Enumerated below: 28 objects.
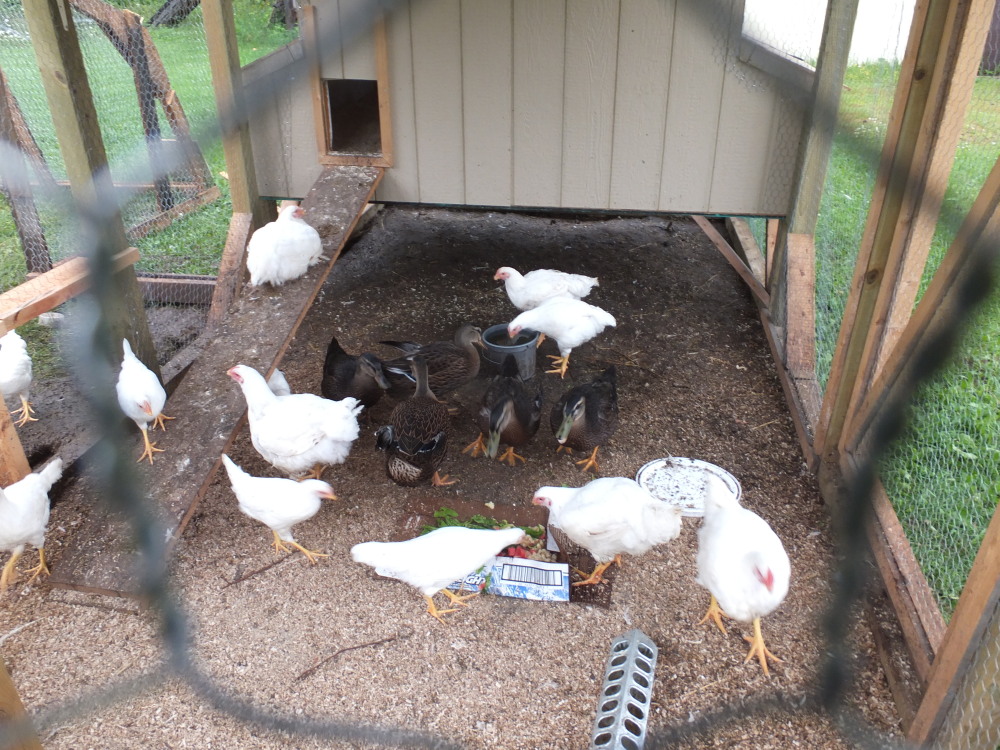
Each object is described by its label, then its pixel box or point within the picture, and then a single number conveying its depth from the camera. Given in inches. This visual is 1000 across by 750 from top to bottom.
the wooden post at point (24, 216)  142.3
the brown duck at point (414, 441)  98.2
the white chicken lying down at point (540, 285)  136.0
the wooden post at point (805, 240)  111.2
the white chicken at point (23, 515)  81.2
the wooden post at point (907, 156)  70.1
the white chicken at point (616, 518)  79.6
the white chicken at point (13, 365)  107.4
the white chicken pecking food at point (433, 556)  77.6
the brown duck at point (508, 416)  104.7
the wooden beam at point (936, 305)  47.3
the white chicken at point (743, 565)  72.1
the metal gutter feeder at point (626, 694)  67.9
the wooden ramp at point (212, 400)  81.5
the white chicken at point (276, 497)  86.5
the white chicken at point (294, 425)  95.7
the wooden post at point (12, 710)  41.7
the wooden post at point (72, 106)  92.9
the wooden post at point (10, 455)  90.7
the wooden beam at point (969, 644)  53.5
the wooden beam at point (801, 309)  122.3
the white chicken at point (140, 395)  99.4
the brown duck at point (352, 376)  116.2
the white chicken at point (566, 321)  124.0
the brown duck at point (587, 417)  104.2
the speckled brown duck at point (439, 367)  119.7
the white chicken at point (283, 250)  114.5
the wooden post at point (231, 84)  120.3
